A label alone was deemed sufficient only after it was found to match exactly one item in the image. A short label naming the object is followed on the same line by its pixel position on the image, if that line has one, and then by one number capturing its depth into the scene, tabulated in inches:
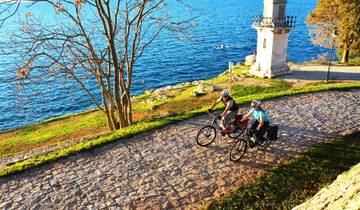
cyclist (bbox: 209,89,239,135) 538.6
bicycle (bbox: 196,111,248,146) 556.7
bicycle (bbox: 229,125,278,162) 520.8
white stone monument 1114.1
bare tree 655.1
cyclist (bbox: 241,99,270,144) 509.0
